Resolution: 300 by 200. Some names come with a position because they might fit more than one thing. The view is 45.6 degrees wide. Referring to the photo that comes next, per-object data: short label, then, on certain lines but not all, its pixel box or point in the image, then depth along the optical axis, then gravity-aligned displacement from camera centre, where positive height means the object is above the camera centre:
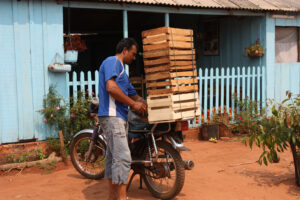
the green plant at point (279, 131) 4.49 -0.55
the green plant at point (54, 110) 6.44 -0.34
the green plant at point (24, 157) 6.14 -1.14
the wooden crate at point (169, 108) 4.15 -0.22
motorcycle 4.27 -0.82
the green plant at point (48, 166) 5.98 -1.28
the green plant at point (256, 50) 9.03 +0.96
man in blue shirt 3.98 -0.21
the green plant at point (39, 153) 6.31 -1.10
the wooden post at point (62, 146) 6.25 -0.97
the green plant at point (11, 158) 6.11 -1.14
